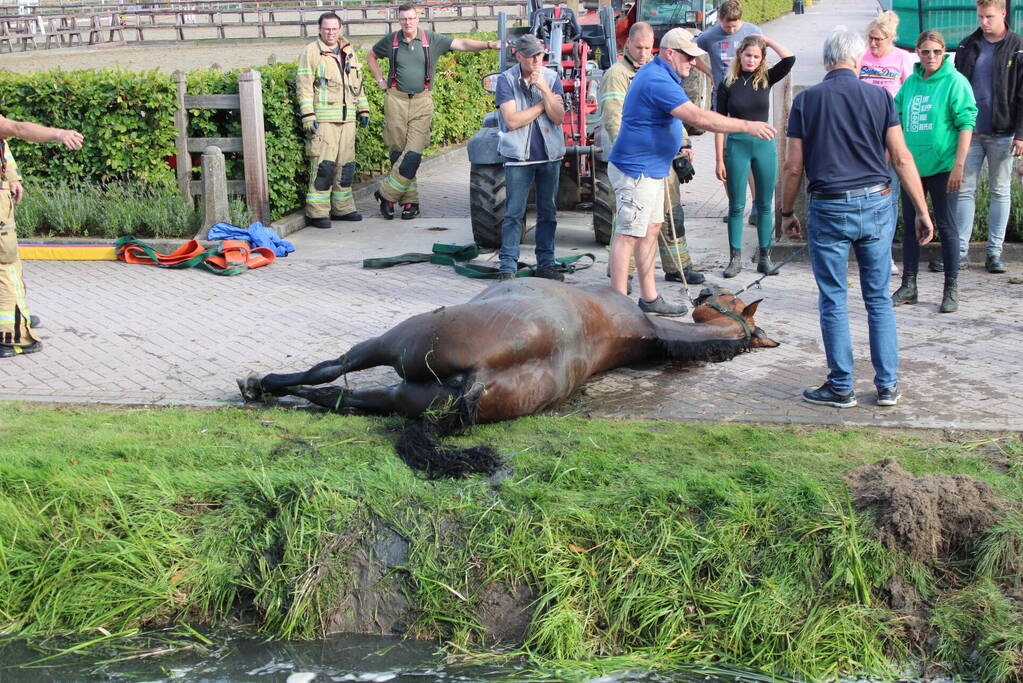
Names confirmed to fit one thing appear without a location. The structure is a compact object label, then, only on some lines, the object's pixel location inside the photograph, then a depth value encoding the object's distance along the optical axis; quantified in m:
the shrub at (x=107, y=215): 10.71
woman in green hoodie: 7.61
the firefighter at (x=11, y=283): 7.19
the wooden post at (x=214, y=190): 10.49
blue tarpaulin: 10.25
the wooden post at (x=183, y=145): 11.03
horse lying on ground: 5.28
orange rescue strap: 9.67
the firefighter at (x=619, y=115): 8.48
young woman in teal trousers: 8.74
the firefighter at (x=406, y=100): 11.96
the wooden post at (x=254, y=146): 10.90
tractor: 10.04
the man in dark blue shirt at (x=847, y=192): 5.82
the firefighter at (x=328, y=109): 11.43
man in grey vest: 8.64
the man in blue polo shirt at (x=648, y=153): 7.35
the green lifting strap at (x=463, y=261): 9.18
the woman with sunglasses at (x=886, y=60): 8.41
